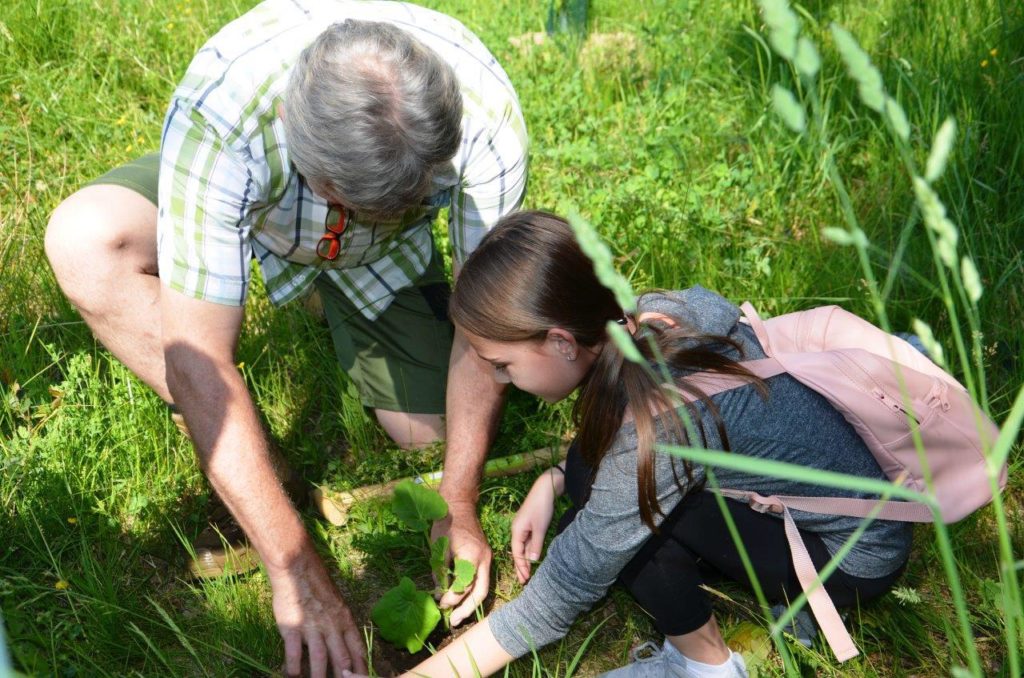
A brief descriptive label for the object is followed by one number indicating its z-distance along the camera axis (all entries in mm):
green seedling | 2244
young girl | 1925
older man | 2055
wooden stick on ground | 2754
